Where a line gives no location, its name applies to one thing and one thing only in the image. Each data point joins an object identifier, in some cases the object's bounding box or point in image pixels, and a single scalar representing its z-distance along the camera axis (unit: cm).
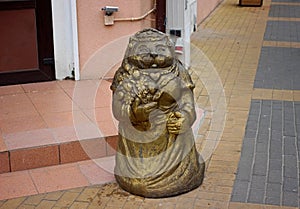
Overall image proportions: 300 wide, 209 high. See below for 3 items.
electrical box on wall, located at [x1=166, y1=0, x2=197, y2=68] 696
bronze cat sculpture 379
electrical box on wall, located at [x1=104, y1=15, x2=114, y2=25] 628
